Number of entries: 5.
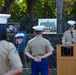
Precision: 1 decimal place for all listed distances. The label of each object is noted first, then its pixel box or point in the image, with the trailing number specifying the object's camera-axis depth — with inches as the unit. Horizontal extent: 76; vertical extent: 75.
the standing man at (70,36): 466.9
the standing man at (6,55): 146.9
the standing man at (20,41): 529.1
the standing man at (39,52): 359.9
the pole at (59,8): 797.7
